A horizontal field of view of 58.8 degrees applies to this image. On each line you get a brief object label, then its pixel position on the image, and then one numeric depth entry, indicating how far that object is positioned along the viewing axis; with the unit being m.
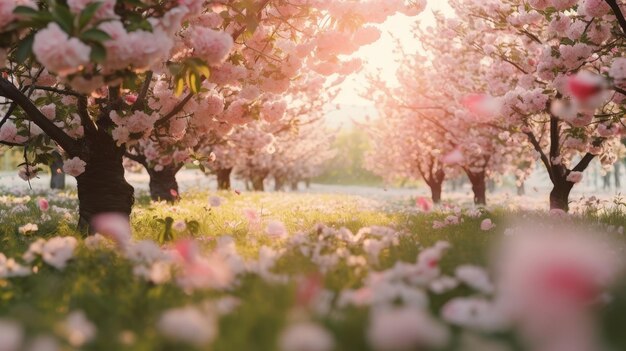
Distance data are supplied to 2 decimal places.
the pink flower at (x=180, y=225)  4.89
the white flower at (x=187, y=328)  2.14
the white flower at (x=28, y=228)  5.23
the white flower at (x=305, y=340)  1.98
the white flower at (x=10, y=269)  3.43
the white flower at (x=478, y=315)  2.39
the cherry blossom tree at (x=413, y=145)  22.48
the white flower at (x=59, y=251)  3.61
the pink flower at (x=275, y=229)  4.45
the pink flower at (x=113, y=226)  3.46
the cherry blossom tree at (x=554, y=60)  6.96
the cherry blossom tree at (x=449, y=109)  13.73
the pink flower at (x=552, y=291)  2.30
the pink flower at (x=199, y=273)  2.89
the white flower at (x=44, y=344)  2.04
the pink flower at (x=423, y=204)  6.04
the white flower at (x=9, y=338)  2.05
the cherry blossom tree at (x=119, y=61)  3.58
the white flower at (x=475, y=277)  2.81
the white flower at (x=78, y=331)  2.28
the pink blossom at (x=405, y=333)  2.06
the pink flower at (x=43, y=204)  7.93
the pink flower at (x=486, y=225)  6.80
